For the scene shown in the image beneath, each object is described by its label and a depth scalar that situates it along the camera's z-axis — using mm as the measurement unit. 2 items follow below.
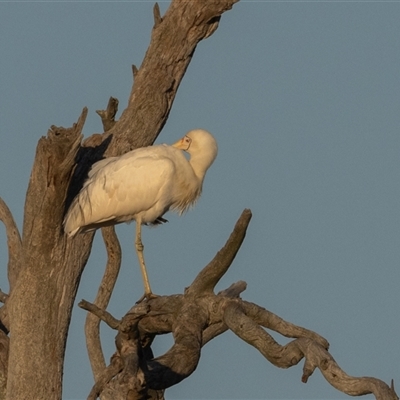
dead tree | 17766
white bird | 24375
